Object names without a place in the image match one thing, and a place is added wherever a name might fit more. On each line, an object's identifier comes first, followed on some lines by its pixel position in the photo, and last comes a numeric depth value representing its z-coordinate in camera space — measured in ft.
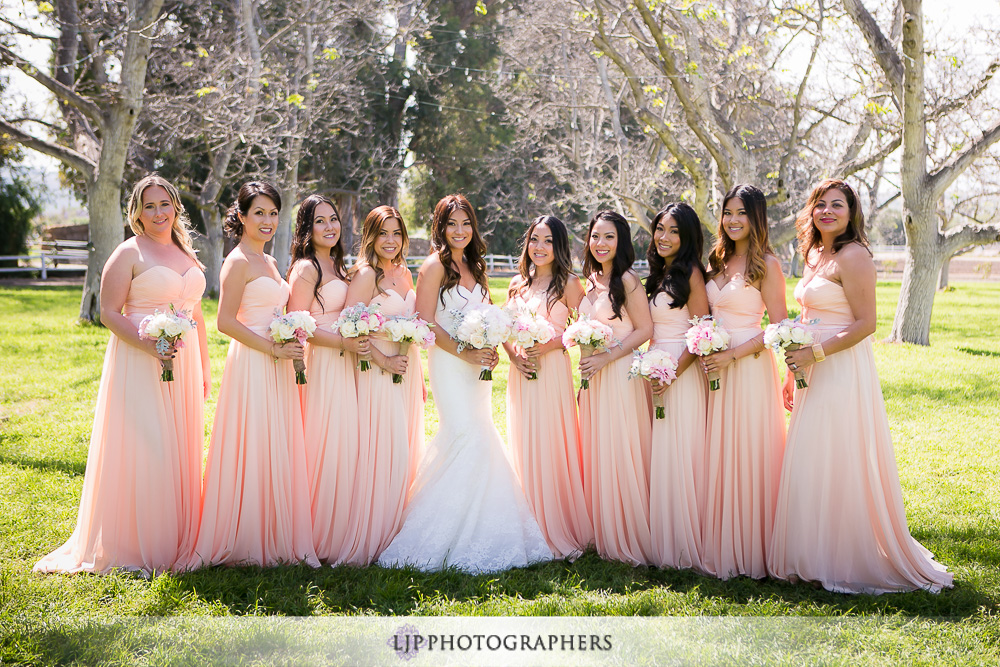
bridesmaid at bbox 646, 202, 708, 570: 17.25
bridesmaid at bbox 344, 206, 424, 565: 17.69
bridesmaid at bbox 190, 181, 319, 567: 16.96
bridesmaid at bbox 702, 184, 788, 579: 16.92
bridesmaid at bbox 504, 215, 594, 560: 18.48
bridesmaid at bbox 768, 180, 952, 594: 15.90
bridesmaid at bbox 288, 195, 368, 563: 17.62
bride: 17.30
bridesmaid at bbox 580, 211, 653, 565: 17.78
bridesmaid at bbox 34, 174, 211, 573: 16.58
